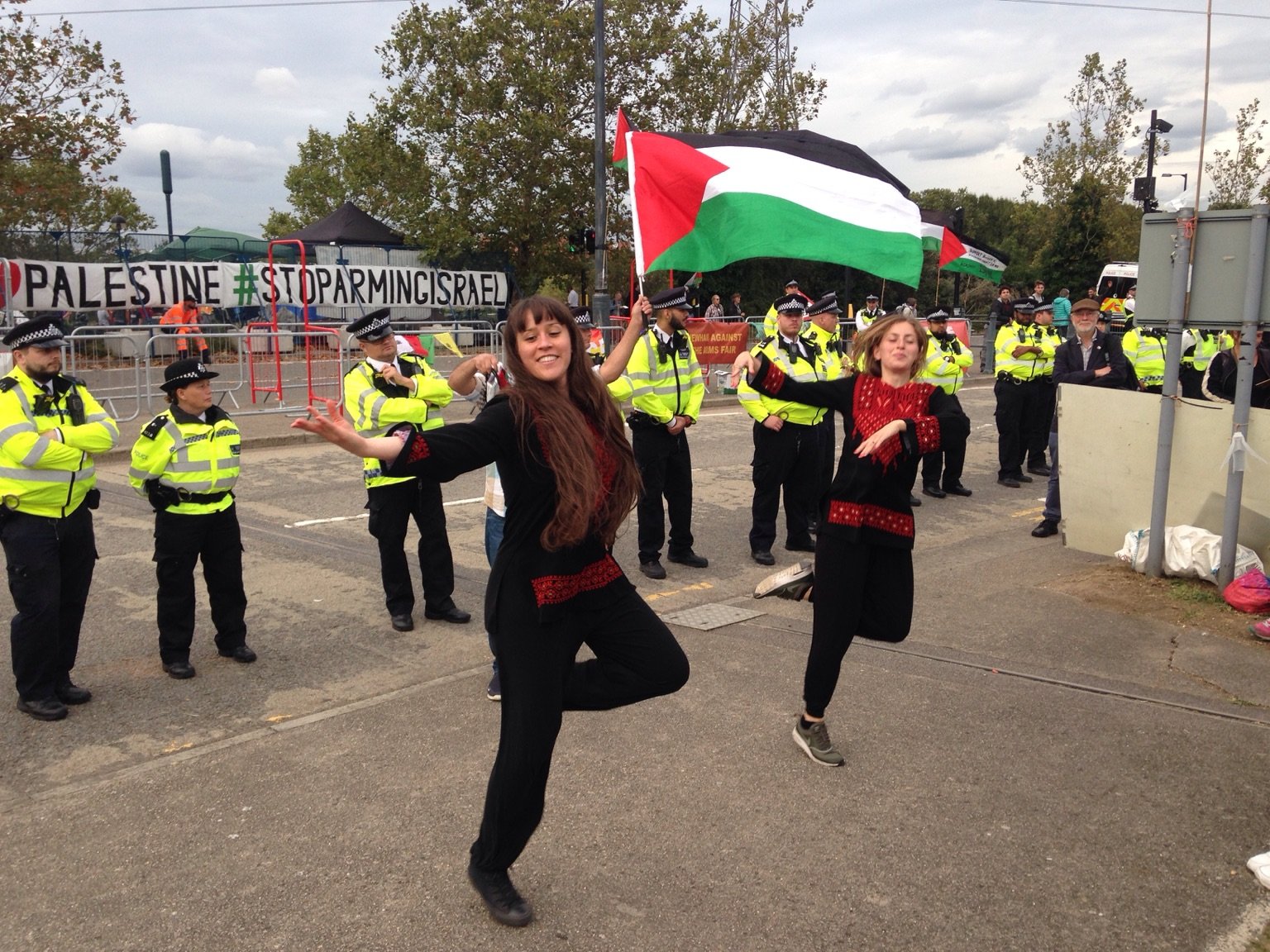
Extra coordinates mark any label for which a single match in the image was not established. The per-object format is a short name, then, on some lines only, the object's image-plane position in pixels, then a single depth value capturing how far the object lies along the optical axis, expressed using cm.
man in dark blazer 907
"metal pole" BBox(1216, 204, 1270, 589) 627
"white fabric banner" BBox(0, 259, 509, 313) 1722
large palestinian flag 602
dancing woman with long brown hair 308
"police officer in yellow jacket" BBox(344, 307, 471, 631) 620
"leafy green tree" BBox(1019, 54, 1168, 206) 3180
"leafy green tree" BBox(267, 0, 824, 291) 2697
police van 3034
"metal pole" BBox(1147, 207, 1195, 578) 662
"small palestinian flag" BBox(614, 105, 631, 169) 691
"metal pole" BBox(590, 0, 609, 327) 1930
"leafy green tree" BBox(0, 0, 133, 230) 1850
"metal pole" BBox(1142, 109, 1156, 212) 1977
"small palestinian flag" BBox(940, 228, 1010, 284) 789
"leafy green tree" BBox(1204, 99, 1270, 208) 3097
